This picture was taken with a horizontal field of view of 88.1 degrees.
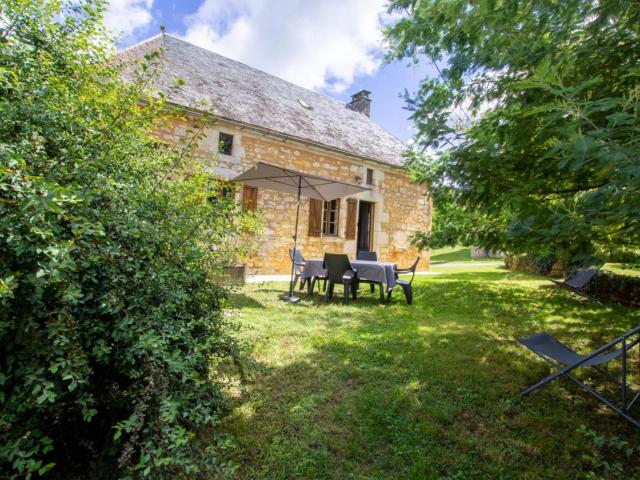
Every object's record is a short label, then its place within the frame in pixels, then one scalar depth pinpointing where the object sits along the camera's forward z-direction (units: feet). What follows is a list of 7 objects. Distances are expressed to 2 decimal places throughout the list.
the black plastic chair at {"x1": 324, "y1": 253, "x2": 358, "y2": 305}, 19.75
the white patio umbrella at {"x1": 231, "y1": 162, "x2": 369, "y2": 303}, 20.08
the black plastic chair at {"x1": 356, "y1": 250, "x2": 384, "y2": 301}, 27.55
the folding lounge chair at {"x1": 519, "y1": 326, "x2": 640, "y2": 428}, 7.29
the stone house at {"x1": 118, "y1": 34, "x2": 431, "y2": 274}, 29.40
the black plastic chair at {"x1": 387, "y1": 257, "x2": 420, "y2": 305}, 20.27
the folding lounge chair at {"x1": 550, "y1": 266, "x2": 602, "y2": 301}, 19.73
